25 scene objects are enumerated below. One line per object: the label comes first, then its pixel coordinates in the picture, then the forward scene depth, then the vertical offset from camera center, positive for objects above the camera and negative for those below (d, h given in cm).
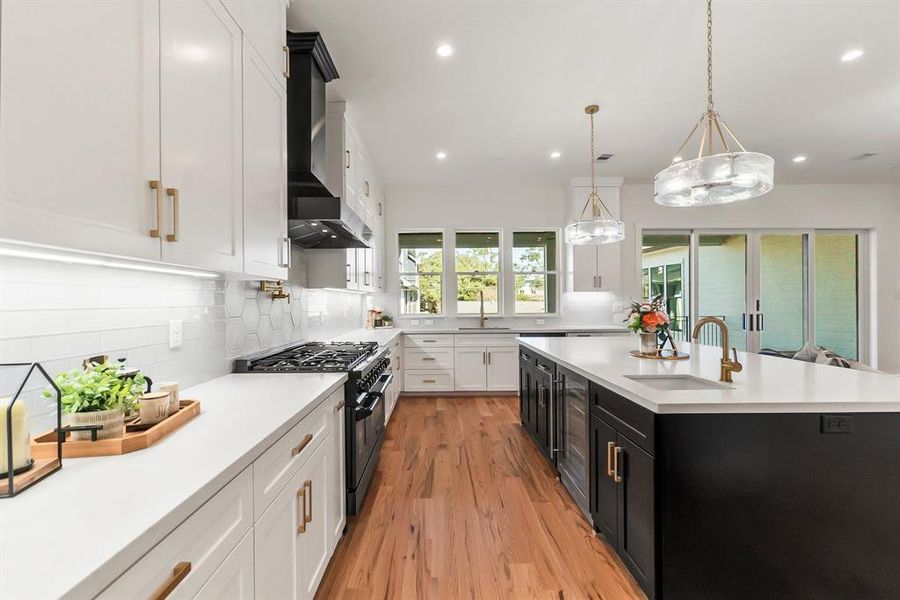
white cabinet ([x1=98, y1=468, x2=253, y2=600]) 64 -48
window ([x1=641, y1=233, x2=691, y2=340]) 582 +49
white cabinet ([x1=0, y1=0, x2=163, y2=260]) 72 +39
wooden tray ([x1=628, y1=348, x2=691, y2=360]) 252 -35
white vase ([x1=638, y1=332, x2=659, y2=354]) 257 -27
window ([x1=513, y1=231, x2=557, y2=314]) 585 +47
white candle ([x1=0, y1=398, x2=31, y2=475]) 78 -27
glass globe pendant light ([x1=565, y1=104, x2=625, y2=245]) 347 +64
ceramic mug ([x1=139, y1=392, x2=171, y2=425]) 111 -30
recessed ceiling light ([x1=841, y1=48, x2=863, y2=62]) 277 +176
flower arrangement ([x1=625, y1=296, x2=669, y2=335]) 252 -10
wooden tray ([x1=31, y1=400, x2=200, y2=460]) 90 -34
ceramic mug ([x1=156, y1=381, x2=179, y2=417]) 121 -28
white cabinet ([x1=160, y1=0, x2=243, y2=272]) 113 +56
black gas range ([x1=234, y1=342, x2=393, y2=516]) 206 -48
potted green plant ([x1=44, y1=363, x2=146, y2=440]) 97 -24
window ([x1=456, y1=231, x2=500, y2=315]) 585 +41
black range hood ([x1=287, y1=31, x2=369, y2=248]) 235 +103
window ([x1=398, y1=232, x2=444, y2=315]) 588 +54
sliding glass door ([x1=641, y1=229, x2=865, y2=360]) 579 +27
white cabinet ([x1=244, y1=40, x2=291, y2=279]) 163 +60
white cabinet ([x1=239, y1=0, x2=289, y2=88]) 165 +125
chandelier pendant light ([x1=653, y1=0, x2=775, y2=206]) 199 +65
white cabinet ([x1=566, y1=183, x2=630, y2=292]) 549 +56
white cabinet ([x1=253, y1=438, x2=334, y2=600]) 113 -79
